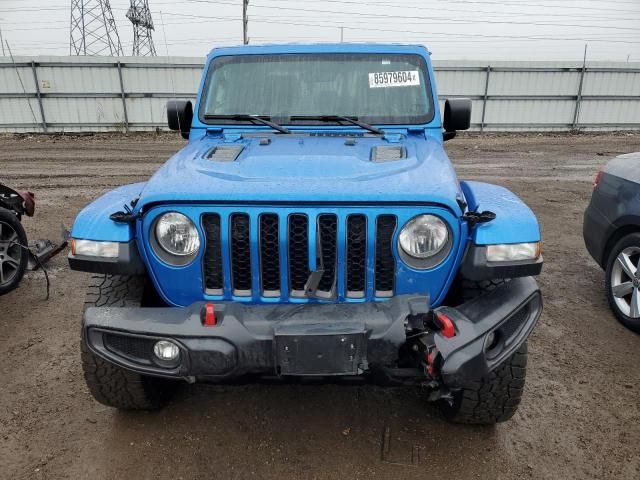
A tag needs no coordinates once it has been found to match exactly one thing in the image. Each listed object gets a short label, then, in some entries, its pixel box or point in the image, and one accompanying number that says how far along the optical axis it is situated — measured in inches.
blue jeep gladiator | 84.1
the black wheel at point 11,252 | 176.1
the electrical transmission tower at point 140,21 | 1270.9
